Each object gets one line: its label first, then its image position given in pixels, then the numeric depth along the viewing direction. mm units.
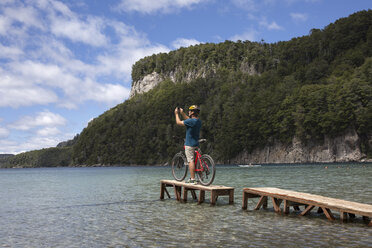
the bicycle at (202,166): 13375
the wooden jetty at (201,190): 12844
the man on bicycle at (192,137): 13508
